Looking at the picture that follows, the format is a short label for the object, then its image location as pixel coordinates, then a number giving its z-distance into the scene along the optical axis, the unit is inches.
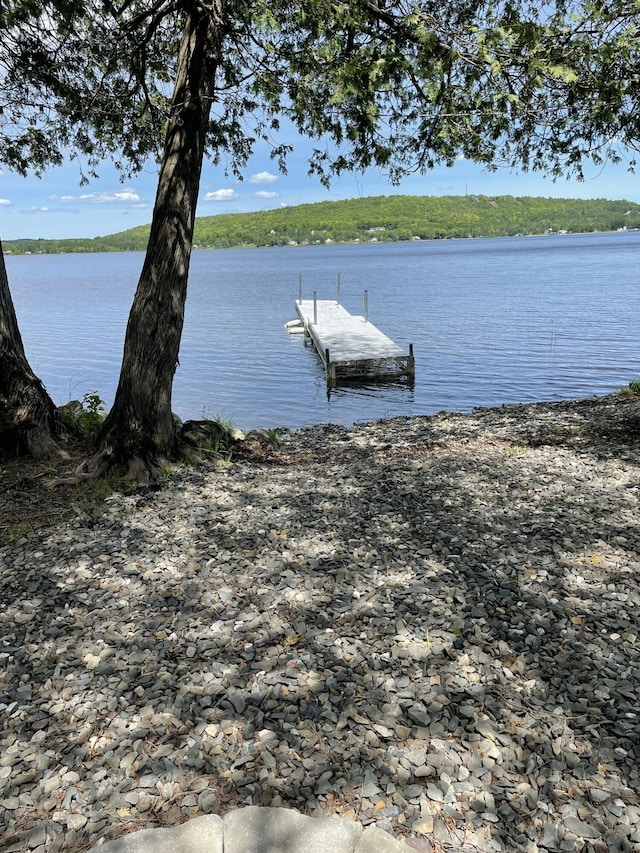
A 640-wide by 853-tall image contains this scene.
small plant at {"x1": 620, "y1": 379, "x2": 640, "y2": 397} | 499.1
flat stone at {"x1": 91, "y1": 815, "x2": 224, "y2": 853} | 91.7
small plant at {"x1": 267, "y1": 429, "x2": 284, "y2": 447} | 363.3
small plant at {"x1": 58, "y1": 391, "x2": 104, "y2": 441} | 297.3
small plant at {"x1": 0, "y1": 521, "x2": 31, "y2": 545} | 200.5
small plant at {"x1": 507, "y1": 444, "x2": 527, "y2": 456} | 307.4
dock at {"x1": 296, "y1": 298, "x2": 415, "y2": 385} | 765.9
